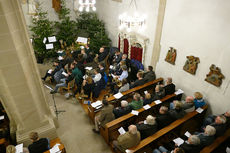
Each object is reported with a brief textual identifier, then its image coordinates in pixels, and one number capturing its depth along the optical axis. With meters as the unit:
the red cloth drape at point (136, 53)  7.82
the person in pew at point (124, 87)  6.12
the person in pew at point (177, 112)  4.71
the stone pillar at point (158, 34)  6.09
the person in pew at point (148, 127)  4.24
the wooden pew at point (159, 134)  4.07
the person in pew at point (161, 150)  4.17
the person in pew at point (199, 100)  5.20
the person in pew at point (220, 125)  4.16
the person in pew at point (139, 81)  6.45
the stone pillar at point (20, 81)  3.38
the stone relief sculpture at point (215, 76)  4.77
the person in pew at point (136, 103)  5.07
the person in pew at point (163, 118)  4.57
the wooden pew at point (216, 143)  3.96
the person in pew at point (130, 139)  3.95
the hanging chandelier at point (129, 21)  5.83
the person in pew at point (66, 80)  6.96
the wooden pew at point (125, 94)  5.72
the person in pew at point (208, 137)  3.99
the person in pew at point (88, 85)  6.26
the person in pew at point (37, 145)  3.94
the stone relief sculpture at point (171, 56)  6.10
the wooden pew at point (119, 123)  4.70
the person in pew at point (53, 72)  7.79
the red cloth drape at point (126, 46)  8.63
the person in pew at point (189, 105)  4.97
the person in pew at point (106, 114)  4.81
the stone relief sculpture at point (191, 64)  5.38
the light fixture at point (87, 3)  7.96
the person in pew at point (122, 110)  4.99
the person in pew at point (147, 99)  5.31
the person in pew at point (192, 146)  3.77
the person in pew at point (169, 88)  5.78
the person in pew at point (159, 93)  5.56
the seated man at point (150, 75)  6.61
